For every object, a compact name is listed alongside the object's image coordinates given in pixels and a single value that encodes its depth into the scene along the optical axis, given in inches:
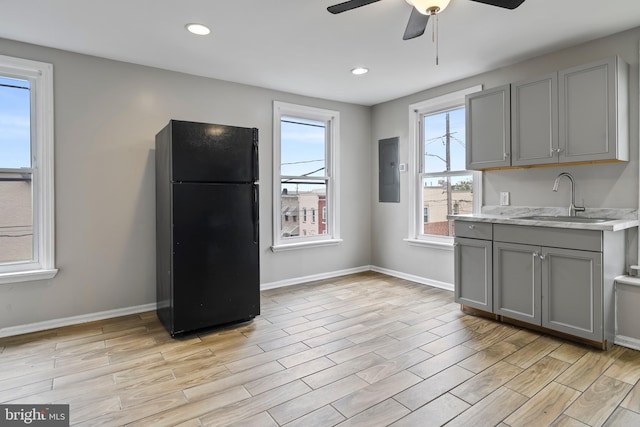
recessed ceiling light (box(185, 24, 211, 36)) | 104.5
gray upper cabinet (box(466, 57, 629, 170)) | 103.6
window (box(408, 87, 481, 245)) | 157.9
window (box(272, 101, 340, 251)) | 170.1
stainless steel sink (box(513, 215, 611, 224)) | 113.0
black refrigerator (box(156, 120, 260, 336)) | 111.2
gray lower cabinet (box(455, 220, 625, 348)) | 99.1
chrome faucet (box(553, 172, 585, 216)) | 118.2
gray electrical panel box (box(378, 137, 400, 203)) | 187.8
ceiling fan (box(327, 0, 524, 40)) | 74.1
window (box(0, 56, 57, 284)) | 115.6
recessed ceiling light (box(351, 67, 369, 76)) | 141.3
